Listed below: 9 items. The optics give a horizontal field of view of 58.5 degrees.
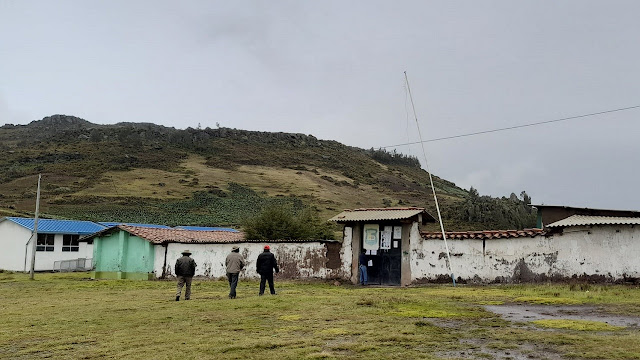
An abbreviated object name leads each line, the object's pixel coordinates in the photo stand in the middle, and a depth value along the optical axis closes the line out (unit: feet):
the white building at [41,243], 135.74
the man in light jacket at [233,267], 62.59
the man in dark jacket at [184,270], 61.67
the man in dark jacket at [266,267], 64.44
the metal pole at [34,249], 109.60
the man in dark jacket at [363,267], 81.25
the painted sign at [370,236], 82.53
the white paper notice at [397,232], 81.35
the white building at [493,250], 67.87
